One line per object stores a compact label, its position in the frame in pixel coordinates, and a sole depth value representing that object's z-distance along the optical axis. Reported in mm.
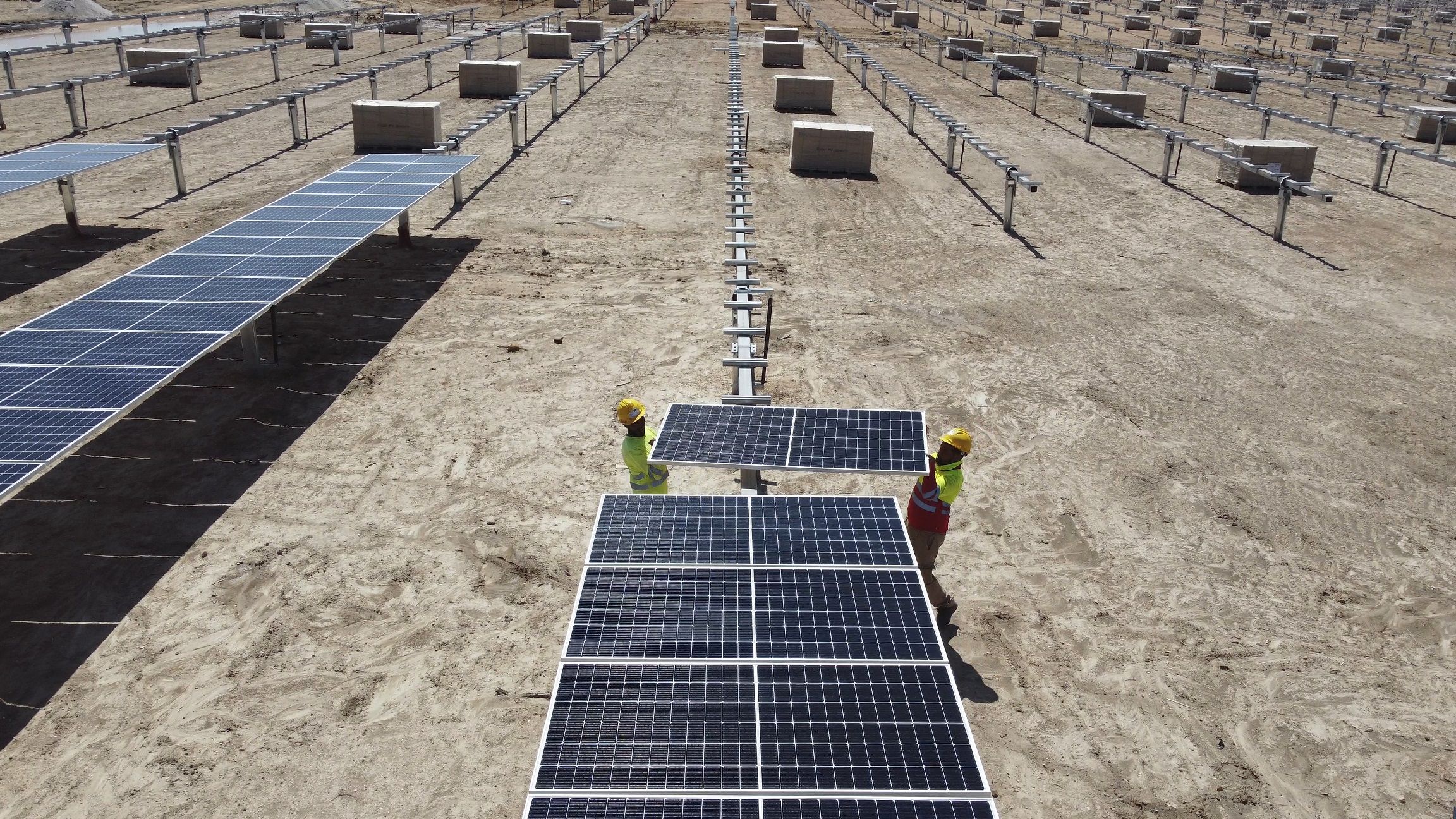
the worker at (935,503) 8727
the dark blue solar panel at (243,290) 12773
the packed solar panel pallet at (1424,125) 32531
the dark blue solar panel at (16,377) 10023
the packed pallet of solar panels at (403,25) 51312
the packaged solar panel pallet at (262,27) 48281
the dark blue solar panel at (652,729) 5191
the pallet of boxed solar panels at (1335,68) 49031
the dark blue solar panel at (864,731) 5223
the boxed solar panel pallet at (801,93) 34625
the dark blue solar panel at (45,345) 10797
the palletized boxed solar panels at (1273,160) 25656
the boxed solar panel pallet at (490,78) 35906
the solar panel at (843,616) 6277
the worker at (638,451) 9078
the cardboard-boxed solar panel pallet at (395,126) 26531
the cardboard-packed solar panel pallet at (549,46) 47031
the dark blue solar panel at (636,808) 4941
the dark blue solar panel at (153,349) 10797
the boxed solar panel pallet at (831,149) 25844
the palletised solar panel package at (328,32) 46906
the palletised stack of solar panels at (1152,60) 47125
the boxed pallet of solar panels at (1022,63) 44031
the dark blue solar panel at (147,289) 12719
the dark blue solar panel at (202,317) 11797
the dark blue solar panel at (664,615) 6199
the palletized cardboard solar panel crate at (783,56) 45344
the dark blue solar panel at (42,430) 8750
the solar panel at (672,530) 7176
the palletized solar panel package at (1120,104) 34062
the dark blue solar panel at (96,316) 11758
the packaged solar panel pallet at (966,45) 50125
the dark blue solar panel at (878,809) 4973
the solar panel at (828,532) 7277
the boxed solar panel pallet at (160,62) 35656
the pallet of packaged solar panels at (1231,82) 44125
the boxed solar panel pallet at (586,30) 51750
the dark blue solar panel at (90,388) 9773
